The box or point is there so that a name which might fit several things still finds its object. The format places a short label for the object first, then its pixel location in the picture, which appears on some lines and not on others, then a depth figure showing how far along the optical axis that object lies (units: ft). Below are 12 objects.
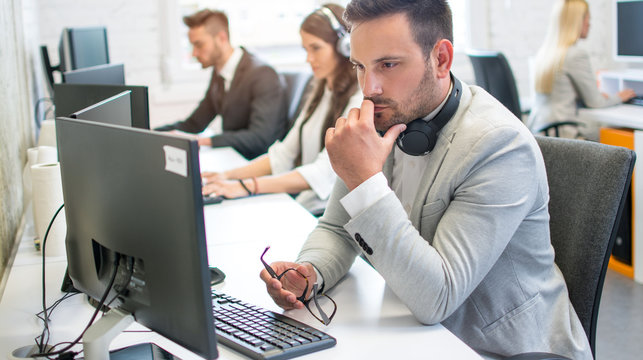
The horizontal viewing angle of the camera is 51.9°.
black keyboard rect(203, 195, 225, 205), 6.60
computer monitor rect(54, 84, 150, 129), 5.42
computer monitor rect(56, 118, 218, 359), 2.57
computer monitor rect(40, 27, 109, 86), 8.07
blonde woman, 11.76
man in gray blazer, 3.54
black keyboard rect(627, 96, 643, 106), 11.25
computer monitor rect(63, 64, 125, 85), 6.23
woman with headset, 7.07
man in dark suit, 10.64
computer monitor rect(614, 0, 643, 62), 12.21
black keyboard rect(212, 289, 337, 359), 3.24
